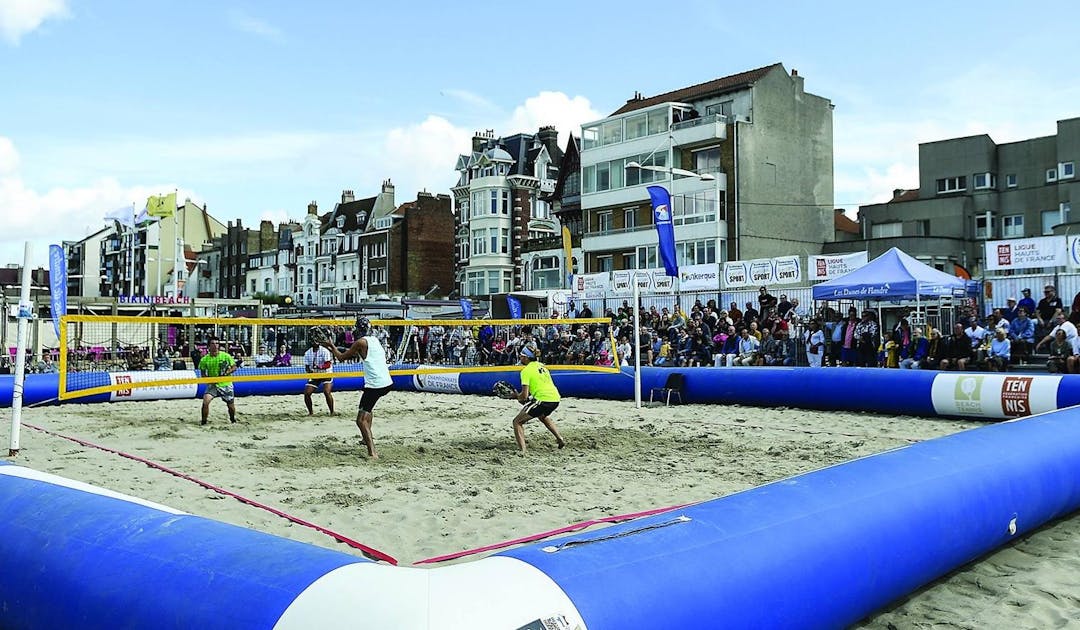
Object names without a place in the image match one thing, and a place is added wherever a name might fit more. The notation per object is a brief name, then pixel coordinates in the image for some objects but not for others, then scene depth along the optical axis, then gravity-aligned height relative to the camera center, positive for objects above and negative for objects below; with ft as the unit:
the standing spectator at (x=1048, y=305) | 52.95 +1.10
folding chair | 53.28 -3.67
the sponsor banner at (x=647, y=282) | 92.89 +4.92
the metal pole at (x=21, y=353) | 31.94 -0.70
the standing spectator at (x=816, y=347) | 61.57 -1.48
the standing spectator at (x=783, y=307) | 68.44 +1.50
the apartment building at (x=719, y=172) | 137.90 +25.60
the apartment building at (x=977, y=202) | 131.75 +19.21
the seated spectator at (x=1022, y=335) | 51.98 -0.67
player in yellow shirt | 34.88 -2.78
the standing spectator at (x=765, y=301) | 70.13 +2.03
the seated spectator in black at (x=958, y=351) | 53.11 -1.61
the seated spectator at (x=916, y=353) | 55.52 -1.78
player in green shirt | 45.21 -1.96
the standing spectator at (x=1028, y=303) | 55.46 +1.31
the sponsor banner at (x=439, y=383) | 64.64 -3.96
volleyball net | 46.55 -1.61
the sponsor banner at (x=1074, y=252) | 58.49 +4.74
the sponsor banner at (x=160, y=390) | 59.47 -3.99
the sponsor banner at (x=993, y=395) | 40.19 -3.35
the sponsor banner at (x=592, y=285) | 91.97 +4.79
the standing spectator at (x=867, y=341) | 59.00 -1.07
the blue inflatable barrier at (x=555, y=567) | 10.20 -3.15
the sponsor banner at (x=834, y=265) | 72.18 +5.07
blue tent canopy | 59.36 +2.94
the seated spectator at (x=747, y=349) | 64.18 -1.65
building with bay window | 182.80 +25.39
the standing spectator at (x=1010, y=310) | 55.88 +0.87
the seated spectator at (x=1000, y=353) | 50.98 -1.69
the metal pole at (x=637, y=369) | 47.47 -2.36
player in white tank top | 34.06 -1.46
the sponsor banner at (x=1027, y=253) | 59.41 +4.84
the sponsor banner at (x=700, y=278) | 83.87 +4.79
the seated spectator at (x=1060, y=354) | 48.32 -1.69
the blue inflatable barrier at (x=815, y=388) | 41.09 -3.49
